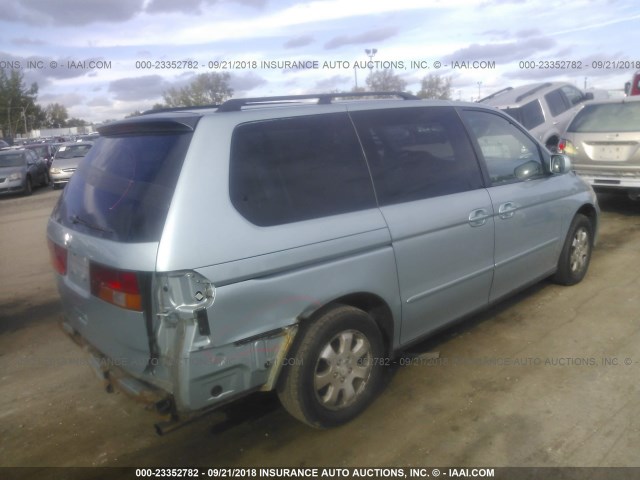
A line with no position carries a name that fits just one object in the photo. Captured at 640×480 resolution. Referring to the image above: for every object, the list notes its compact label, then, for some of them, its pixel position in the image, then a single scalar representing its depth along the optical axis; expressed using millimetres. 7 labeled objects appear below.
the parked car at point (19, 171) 16062
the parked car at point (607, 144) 7613
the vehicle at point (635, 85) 14511
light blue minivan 2441
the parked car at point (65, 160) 17297
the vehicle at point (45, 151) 21453
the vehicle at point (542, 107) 10328
